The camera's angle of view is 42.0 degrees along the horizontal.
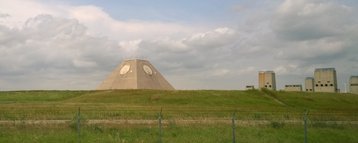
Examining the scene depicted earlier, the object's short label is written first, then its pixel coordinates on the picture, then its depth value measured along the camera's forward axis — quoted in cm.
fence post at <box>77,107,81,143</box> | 2475
